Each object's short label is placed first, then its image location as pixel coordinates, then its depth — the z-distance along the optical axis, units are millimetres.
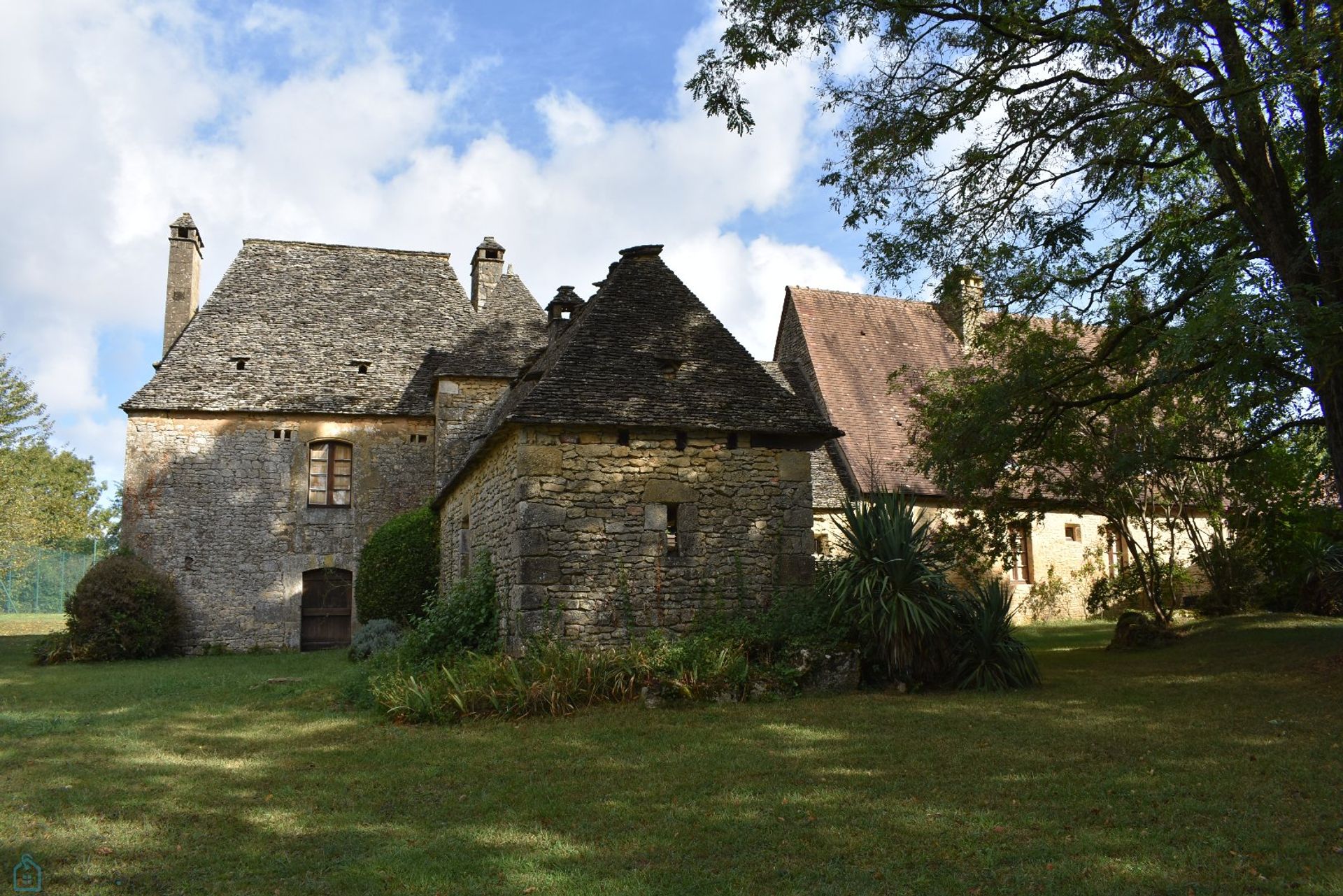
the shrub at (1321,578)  15594
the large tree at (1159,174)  7723
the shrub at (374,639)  14414
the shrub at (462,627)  11055
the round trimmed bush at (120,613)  16688
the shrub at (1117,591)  16625
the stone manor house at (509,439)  10508
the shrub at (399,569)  17266
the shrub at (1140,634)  14078
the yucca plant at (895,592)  9820
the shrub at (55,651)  16312
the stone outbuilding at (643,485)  10242
